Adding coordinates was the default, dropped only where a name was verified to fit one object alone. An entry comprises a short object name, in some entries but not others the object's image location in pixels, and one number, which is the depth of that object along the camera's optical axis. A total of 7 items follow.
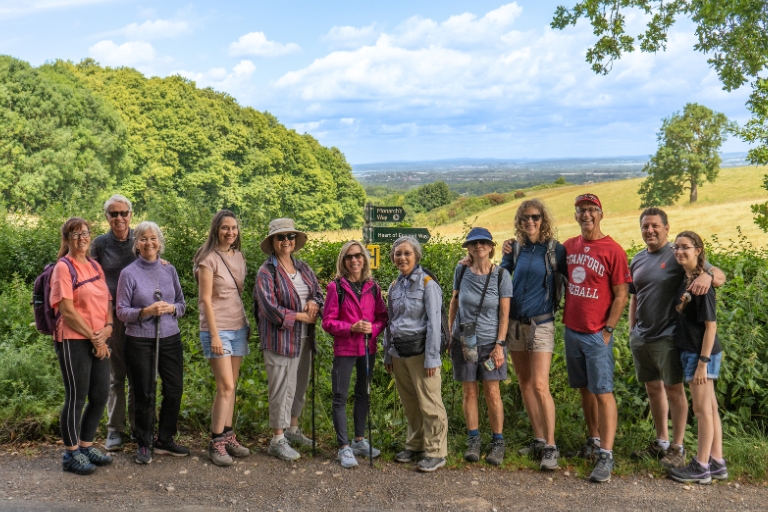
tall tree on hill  54.97
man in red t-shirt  5.46
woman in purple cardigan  5.56
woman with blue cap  5.63
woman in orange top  5.37
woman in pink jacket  5.70
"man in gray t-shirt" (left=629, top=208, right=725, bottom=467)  5.43
